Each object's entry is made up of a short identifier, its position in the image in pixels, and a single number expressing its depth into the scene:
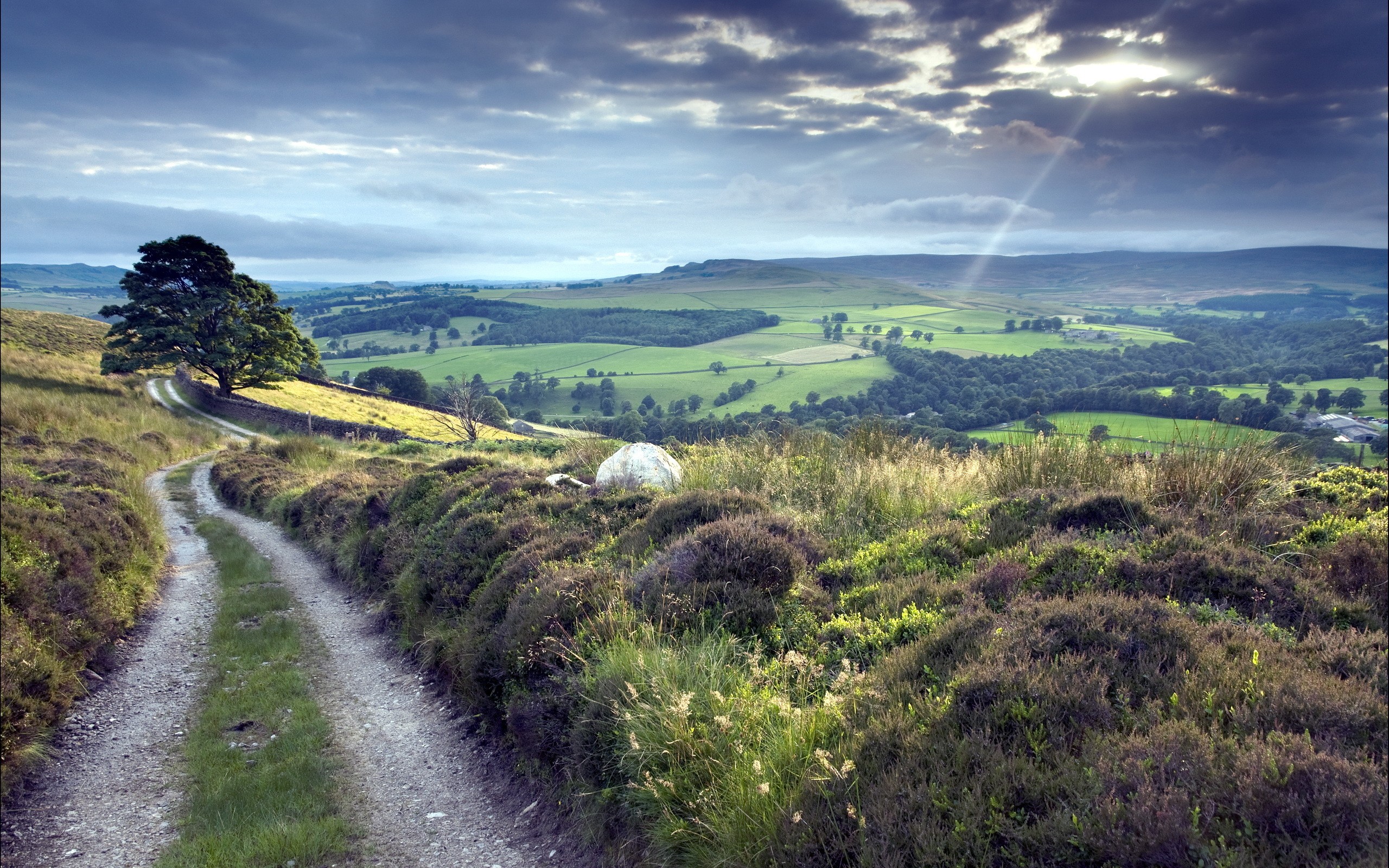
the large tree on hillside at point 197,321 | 42.06
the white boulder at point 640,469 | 11.48
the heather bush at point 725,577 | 6.09
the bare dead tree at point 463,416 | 34.94
